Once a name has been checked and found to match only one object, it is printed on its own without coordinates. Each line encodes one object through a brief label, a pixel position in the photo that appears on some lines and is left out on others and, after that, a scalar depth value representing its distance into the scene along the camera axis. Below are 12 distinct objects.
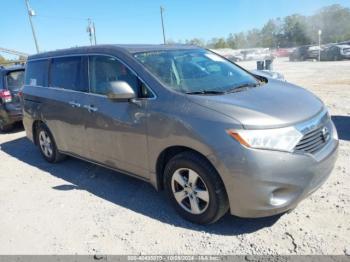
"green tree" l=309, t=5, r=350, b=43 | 70.38
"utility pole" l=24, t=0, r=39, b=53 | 29.27
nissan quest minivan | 2.94
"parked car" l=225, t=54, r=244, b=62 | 42.06
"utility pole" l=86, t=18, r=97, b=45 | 26.26
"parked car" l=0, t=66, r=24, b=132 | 8.27
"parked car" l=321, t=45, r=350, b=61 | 27.03
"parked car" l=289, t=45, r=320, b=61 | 31.42
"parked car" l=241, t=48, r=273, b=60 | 44.53
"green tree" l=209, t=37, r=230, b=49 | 94.32
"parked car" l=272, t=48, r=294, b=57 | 48.69
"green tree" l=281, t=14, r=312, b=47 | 79.00
